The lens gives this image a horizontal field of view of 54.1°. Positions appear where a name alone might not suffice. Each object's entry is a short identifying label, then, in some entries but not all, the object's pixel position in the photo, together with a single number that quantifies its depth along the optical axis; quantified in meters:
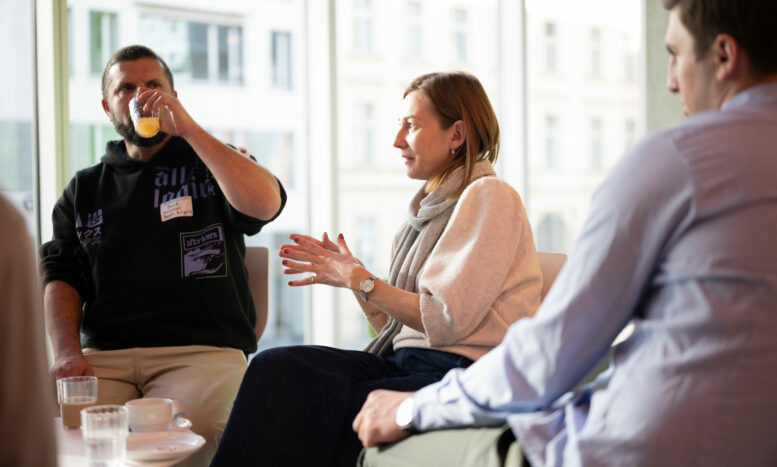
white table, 1.50
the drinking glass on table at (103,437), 1.43
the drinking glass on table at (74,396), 1.74
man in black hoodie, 2.32
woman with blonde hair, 1.71
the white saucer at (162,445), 1.50
